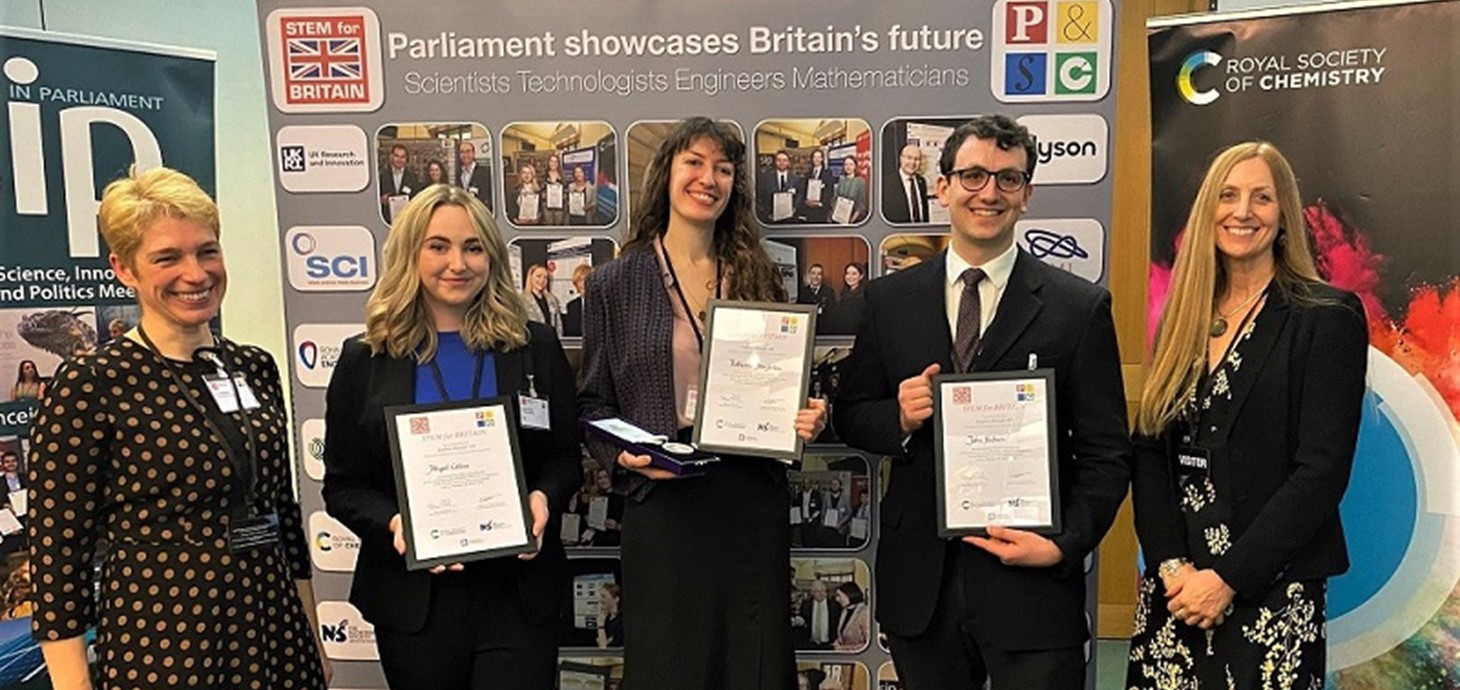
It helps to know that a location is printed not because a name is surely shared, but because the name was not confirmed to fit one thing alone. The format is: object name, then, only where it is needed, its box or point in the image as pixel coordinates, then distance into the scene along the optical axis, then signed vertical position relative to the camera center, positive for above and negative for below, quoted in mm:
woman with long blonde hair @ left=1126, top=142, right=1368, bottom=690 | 2074 -370
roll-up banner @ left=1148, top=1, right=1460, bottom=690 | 2916 +167
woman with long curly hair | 2502 -502
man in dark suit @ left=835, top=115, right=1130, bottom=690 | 2170 -349
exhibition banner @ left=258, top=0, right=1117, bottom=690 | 2992 +489
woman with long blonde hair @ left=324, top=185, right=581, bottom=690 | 2287 -337
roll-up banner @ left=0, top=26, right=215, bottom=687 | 3010 +360
